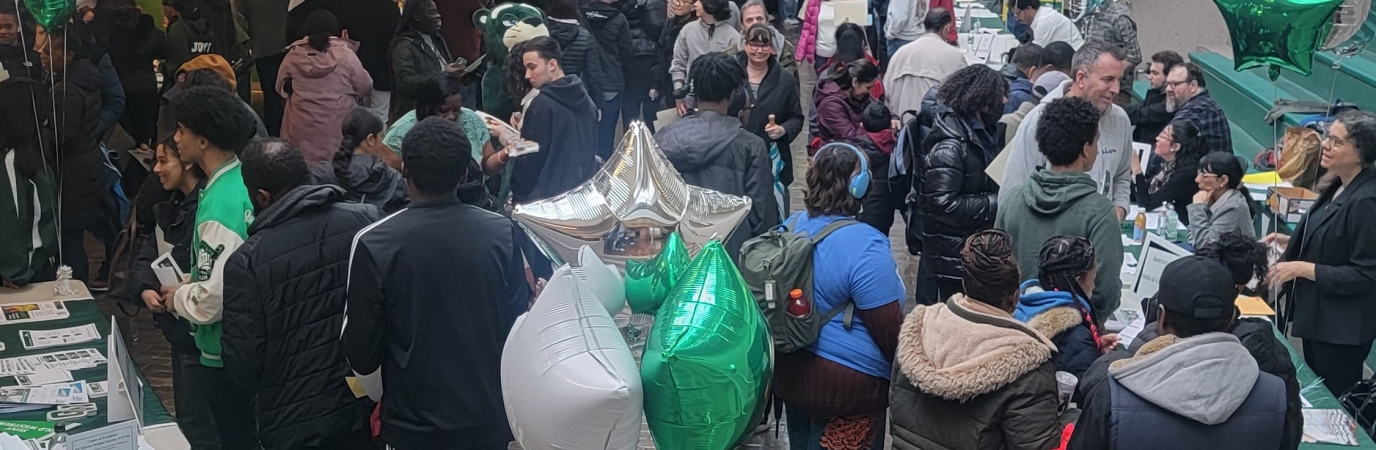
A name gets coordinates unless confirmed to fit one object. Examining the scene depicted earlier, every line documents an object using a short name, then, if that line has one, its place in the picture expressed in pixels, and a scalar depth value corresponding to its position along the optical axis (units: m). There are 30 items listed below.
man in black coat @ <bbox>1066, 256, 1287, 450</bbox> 2.80
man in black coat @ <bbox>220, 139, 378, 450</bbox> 3.50
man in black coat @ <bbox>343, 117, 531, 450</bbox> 3.28
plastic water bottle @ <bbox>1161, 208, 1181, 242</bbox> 5.66
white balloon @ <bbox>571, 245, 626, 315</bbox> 3.16
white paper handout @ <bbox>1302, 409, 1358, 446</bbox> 3.78
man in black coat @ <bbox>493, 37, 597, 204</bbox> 5.73
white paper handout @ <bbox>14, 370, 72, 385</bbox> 4.14
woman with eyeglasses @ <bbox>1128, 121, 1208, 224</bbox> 6.00
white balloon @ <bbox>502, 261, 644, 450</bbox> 2.83
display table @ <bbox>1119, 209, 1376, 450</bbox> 3.81
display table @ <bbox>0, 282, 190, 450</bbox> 3.68
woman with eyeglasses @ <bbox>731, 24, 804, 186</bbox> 6.50
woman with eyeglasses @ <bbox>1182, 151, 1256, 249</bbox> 5.21
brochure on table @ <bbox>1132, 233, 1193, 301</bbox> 4.42
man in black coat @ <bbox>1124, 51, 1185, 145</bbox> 6.98
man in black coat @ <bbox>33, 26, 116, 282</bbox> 5.83
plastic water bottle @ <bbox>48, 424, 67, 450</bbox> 3.17
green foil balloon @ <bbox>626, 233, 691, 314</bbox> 3.43
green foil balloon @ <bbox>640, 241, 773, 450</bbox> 3.02
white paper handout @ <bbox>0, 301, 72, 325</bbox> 4.75
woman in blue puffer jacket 3.50
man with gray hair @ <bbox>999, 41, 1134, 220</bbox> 5.14
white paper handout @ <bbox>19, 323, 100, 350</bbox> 4.51
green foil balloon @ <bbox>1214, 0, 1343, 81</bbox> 4.07
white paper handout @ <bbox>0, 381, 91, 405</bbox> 3.99
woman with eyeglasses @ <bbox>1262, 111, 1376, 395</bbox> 4.63
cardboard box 5.21
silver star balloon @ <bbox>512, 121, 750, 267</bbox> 3.55
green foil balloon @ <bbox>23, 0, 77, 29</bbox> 5.07
